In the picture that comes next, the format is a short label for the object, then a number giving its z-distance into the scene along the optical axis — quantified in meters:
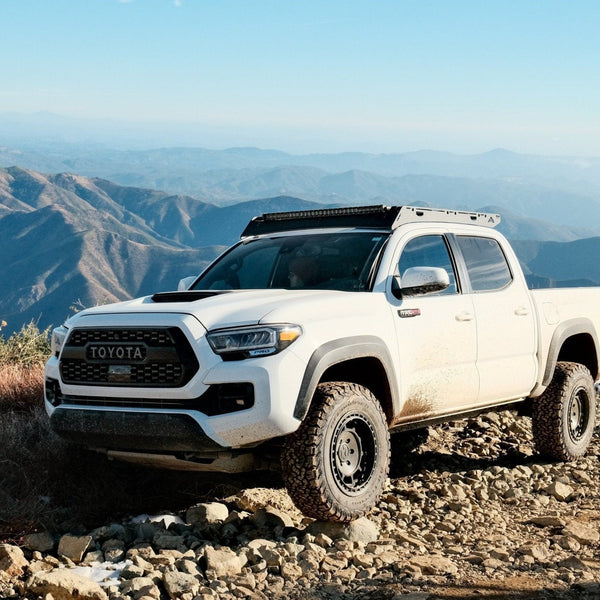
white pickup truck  4.27
